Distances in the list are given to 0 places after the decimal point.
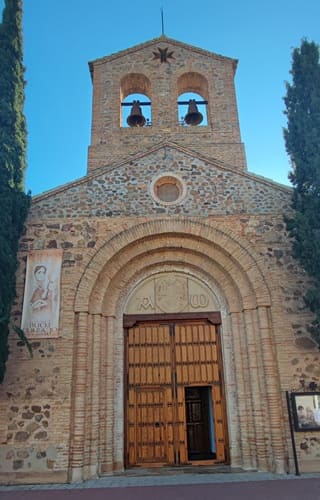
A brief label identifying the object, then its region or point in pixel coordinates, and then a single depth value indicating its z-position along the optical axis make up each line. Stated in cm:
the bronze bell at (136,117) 1303
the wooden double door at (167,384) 892
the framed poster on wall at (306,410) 812
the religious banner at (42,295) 877
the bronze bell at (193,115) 1314
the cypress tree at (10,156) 847
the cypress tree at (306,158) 872
